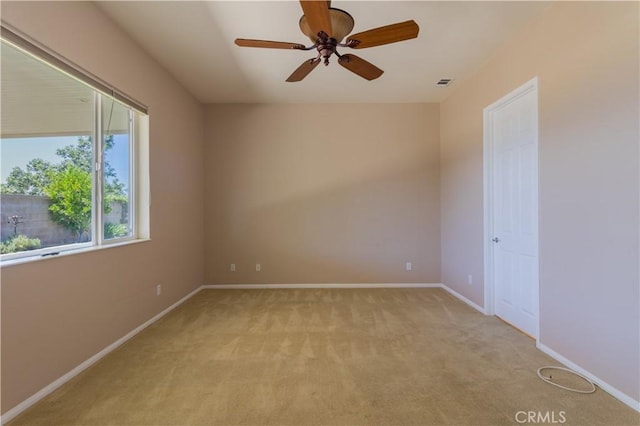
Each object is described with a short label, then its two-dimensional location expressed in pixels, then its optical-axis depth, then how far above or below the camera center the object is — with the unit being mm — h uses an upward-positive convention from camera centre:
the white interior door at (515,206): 2686 +52
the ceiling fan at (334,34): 1753 +1167
